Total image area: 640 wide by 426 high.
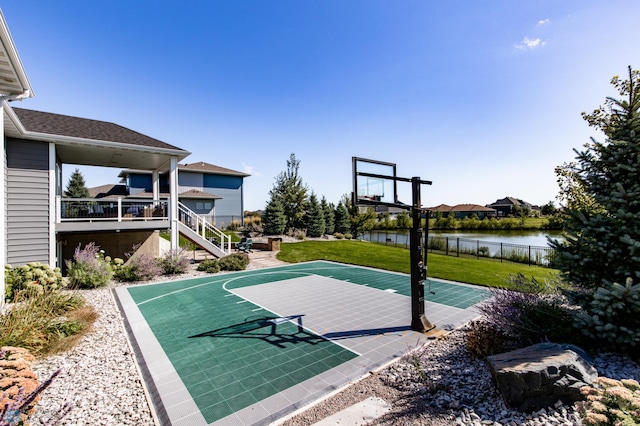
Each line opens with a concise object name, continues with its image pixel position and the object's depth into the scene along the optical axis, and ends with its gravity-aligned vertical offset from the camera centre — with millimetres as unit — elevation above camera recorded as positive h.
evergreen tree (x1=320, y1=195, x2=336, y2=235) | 31923 +56
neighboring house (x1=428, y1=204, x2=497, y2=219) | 66812 +1025
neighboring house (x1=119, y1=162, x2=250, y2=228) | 29172 +3234
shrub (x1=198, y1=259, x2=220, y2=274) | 12645 -2128
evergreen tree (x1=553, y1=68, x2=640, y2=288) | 3932 -28
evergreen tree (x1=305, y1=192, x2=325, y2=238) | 28609 -221
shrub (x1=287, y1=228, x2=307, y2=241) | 25409 -1466
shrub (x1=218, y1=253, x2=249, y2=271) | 13125 -2053
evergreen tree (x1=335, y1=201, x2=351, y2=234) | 33406 -425
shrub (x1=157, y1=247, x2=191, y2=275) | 12016 -1853
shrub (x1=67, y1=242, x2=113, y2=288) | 9797 -1784
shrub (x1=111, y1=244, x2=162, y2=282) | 10984 -1926
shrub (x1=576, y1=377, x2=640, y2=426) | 2227 -1560
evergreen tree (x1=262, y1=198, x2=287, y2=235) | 25953 -166
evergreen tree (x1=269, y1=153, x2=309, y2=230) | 28688 +1966
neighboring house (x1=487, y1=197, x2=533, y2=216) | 73025 +2652
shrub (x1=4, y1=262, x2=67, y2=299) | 7809 -1594
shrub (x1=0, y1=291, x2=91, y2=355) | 4637 -1907
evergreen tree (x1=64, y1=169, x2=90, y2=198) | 37469 +4412
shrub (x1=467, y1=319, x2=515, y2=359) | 4375 -1960
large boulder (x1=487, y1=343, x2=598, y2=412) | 3023 -1753
